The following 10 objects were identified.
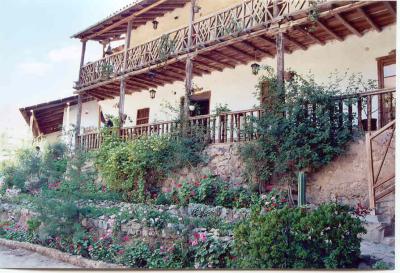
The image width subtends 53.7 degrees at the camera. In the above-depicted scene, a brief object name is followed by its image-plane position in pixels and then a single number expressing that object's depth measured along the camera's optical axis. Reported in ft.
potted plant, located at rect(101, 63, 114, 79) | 37.38
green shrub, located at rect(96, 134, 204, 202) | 26.96
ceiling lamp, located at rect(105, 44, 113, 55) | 38.96
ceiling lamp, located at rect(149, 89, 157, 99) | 39.06
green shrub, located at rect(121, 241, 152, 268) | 16.16
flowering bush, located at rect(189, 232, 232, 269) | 14.32
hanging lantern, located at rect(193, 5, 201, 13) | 32.55
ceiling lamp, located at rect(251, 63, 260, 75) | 28.87
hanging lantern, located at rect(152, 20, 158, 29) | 38.40
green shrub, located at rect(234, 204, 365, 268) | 12.49
